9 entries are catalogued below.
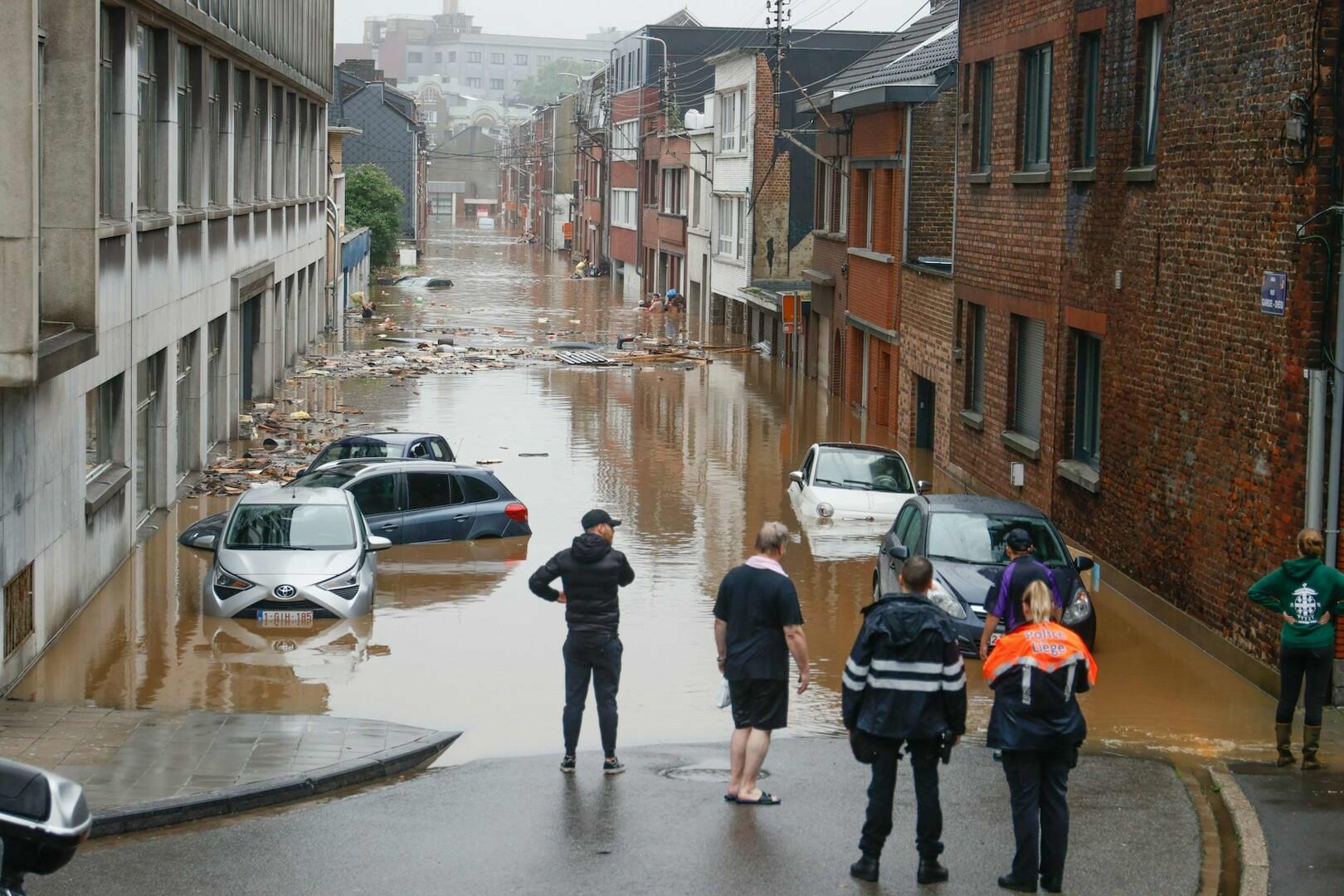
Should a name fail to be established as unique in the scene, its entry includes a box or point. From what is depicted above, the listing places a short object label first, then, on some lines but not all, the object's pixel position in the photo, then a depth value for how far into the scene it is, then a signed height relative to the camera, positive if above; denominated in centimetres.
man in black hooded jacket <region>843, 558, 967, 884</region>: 839 -214
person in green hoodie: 1104 -219
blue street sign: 1392 -15
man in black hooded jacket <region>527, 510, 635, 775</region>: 1035 -214
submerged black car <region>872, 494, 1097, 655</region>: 1463 -262
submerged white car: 2309 -298
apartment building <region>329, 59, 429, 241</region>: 9081 +705
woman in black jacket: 825 -220
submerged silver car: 1645 -299
